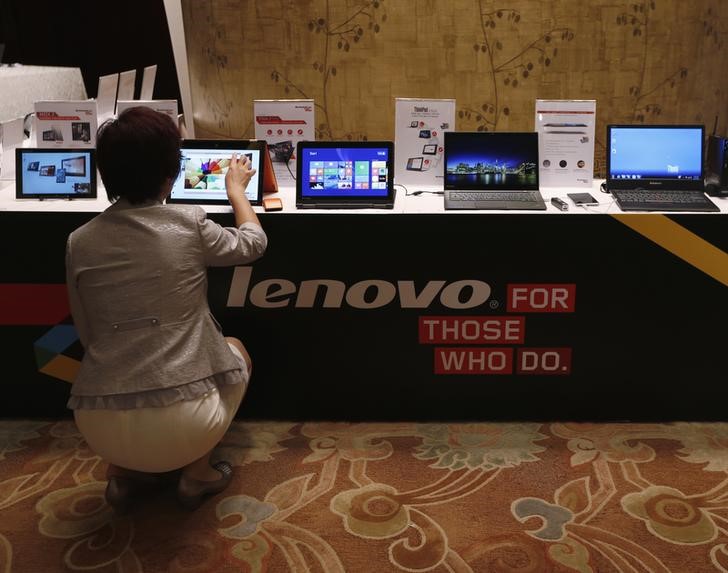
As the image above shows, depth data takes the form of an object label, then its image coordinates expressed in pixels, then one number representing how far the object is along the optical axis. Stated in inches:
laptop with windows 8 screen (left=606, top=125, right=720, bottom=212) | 118.7
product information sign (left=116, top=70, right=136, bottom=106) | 168.4
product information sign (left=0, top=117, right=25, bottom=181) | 131.6
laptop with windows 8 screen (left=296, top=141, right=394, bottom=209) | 114.7
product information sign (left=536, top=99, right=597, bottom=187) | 121.5
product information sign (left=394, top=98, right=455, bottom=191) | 122.8
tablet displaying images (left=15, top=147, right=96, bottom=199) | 118.0
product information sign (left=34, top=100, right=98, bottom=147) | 127.1
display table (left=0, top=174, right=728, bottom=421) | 110.8
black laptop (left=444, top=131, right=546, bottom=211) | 118.4
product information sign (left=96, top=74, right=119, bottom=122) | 157.5
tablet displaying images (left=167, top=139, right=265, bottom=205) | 115.2
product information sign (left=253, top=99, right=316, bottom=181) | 122.4
